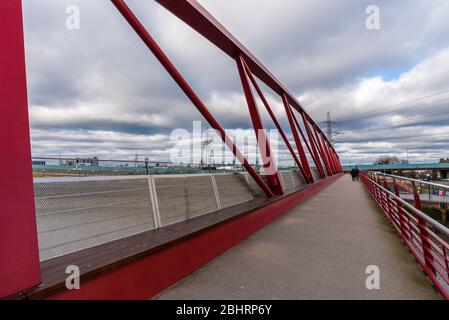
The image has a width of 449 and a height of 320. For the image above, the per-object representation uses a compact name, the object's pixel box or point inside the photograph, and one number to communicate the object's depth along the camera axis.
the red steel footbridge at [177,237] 1.75
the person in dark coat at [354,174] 26.88
